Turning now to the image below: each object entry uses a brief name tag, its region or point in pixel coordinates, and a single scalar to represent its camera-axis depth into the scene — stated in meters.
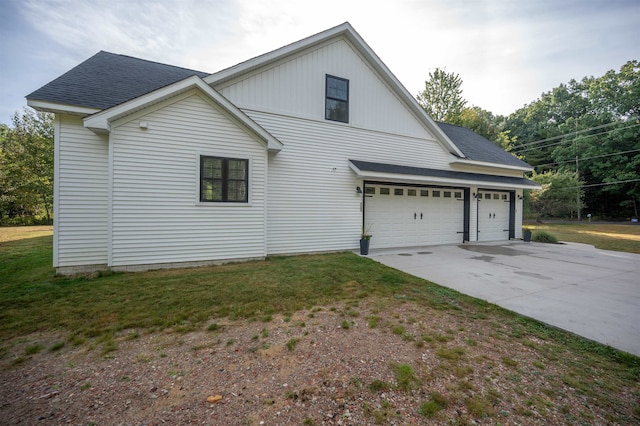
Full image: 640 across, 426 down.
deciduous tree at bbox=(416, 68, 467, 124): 29.65
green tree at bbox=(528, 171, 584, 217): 25.84
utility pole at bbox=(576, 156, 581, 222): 26.64
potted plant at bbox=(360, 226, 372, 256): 9.08
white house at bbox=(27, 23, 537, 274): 6.21
